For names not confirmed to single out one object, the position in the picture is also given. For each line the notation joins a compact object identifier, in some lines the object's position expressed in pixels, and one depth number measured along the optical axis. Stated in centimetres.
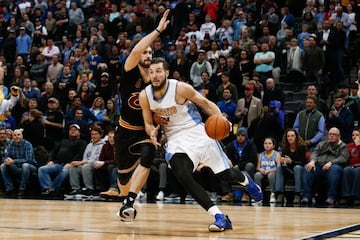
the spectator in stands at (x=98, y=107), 1650
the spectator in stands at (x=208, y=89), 1615
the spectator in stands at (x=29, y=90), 1847
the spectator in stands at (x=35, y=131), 1650
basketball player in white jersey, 747
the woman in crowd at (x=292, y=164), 1282
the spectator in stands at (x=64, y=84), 1839
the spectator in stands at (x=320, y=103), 1452
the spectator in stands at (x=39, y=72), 1997
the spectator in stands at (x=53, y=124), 1662
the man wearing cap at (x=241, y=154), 1351
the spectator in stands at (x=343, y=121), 1379
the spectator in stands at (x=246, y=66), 1686
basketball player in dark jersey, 817
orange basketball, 720
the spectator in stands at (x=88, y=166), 1453
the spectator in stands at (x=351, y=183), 1241
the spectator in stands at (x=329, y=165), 1251
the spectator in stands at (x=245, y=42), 1777
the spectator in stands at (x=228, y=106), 1533
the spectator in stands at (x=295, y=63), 1642
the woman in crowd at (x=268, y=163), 1315
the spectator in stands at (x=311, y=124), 1381
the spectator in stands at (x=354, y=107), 1411
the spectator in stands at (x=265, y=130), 1458
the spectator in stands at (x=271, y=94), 1545
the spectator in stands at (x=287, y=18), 1845
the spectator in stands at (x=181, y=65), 1747
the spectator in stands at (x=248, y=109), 1516
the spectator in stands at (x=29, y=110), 1703
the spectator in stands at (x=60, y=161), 1495
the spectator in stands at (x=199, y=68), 1708
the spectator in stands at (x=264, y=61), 1673
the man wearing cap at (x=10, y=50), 2205
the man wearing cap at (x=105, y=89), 1767
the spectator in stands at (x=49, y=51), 2070
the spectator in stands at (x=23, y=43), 2181
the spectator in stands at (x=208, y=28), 1925
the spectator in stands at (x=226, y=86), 1579
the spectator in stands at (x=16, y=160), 1522
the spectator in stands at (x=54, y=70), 1969
